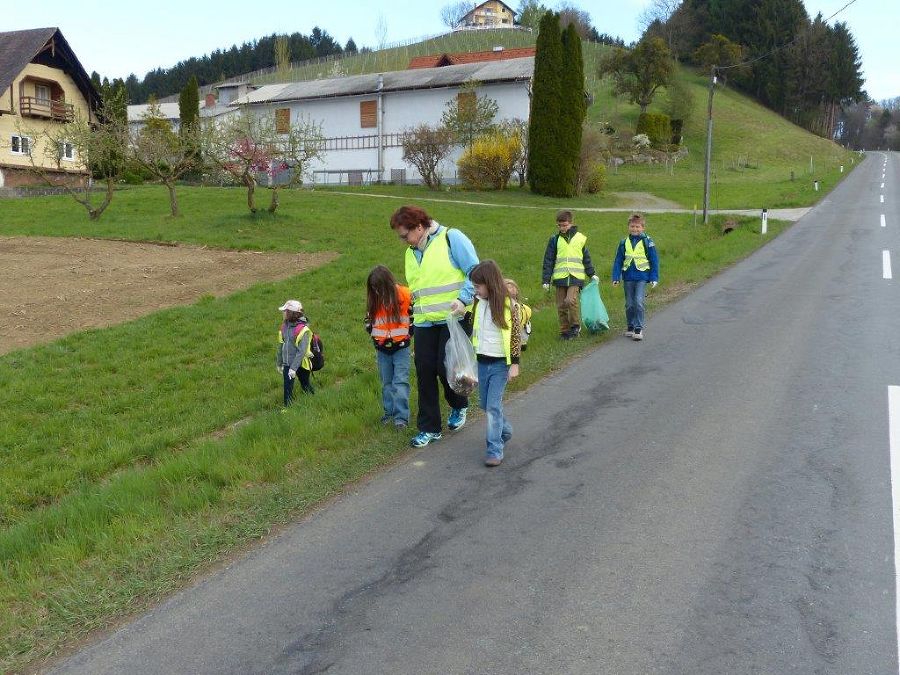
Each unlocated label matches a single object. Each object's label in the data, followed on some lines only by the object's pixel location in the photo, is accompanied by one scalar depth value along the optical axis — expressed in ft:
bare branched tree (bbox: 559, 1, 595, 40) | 347.26
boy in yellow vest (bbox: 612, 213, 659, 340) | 35.24
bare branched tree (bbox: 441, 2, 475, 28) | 463.01
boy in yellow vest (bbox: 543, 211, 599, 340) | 34.81
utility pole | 89.92
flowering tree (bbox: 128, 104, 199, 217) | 87.35
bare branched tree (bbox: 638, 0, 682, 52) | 297.12
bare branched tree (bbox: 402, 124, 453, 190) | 130.72
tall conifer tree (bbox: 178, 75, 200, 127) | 169.17
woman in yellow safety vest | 20.97
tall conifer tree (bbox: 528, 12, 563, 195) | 126.93
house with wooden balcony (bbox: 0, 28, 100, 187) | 148.56
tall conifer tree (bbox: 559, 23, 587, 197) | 126.82
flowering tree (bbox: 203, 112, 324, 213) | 82.12
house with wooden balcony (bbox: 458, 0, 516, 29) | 453.90
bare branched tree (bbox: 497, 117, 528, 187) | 134.10
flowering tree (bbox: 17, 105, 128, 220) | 89.35
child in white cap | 27.25
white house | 149.18
